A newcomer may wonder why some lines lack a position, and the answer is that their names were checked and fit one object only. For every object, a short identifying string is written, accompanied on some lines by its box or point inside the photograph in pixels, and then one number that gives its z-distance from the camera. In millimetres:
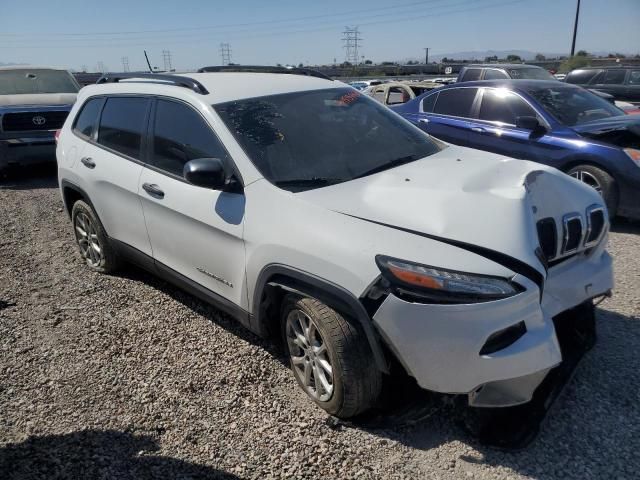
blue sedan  5523
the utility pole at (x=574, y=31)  41603
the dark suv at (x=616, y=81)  13695
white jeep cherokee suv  2279
